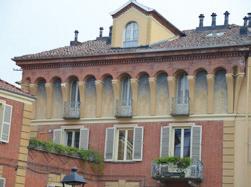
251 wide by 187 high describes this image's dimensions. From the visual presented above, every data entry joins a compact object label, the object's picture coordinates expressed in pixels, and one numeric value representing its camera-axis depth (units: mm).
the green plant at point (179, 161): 39312
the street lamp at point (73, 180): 22922
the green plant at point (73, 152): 37053
